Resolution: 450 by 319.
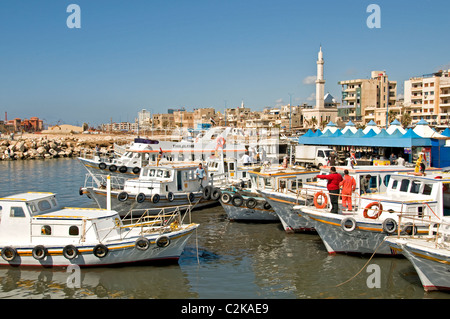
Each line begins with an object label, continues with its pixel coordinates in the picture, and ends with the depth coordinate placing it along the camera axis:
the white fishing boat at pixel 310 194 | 17.80
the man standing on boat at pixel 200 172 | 24.78
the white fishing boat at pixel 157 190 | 22.64
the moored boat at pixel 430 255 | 11.69
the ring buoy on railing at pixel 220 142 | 33.59
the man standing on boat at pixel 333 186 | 16.06
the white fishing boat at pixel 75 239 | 14.20
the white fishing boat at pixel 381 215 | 14.60
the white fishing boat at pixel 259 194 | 20.81
